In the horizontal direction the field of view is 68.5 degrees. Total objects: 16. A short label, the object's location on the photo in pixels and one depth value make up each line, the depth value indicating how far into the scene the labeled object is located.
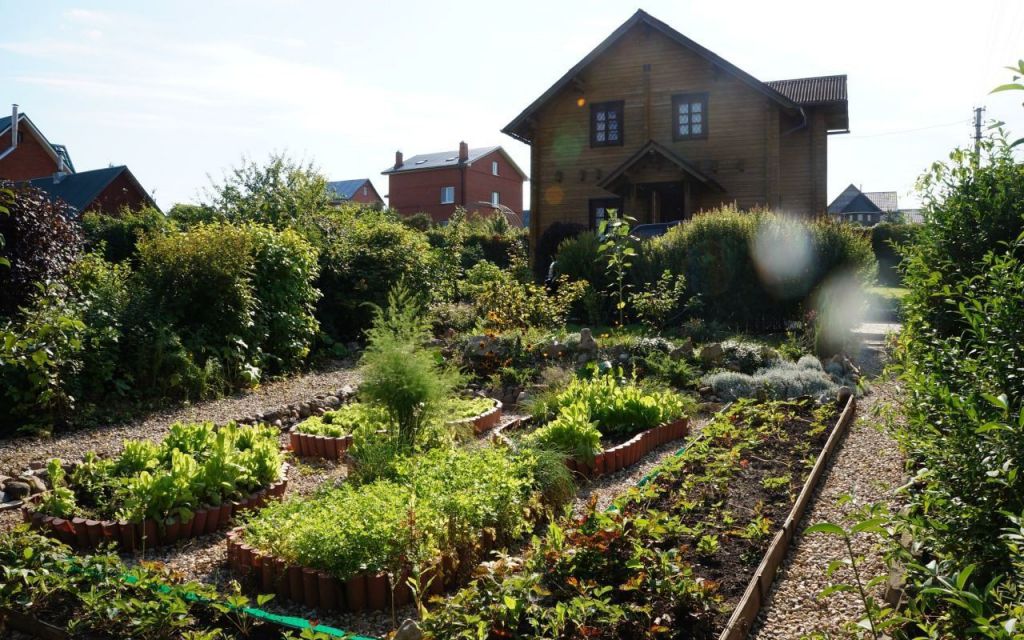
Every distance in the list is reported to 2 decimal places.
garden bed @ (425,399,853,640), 3.08
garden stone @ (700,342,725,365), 9.22
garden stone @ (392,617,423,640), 3.01
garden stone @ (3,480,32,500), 5.30
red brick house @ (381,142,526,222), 46.97
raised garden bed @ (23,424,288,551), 4.62
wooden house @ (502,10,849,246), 20.89
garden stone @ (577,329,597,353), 9.72
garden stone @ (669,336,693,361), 9.28
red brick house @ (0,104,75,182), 34.41
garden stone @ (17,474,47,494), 5.30
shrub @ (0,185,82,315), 7.80
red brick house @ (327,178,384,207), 54.50
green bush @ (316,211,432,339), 12.37
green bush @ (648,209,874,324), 11.73
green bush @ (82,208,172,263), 21.73
